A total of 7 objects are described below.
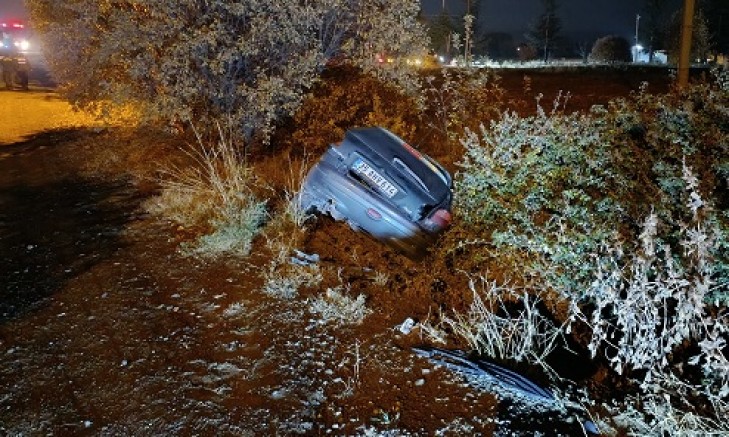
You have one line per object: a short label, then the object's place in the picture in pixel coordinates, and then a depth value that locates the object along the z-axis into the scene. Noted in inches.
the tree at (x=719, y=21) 1727.4
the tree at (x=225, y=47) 306.8
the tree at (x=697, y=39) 1251.9
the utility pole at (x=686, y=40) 360.5
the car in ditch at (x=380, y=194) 222.5
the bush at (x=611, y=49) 1449.3
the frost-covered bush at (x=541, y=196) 164.9
